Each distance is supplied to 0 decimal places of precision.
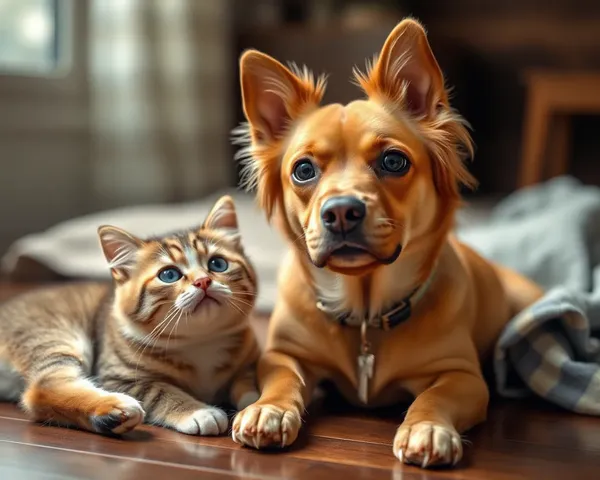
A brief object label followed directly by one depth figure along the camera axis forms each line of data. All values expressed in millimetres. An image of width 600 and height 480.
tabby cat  1201
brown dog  1146
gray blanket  1399
